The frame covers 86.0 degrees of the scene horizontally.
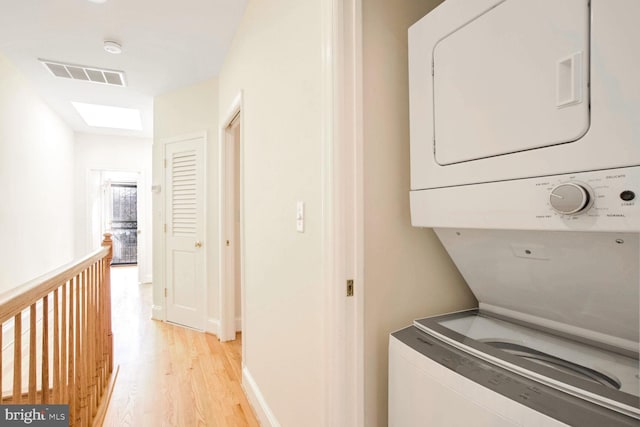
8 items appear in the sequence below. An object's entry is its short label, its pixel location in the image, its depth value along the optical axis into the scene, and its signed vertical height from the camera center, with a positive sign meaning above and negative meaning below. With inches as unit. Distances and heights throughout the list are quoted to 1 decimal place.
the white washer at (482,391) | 25.6 -15.1
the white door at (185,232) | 139.7 -7.9
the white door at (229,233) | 126.3 -7.6
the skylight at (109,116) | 178.4 +54.2
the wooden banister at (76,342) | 41.1 -23.6
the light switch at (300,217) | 55.9 -0.8
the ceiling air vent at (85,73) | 124.0 +53.1
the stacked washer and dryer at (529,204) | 25.5 +0.6
